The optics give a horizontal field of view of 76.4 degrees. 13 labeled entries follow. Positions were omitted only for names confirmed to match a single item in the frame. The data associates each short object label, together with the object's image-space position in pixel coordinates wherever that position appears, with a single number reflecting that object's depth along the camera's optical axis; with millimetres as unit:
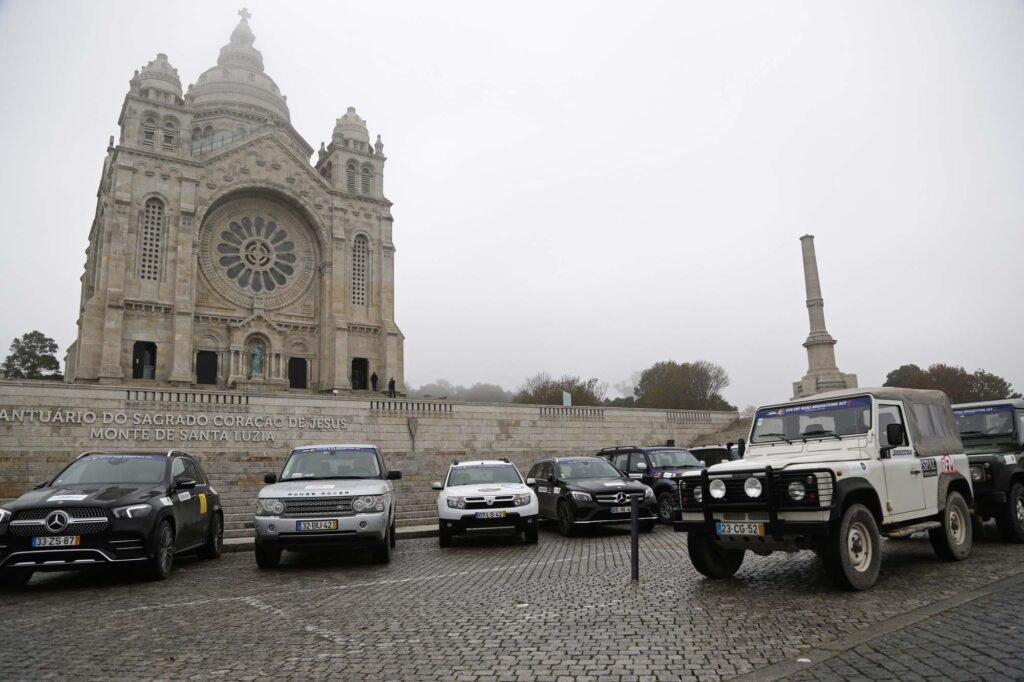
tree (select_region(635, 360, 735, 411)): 59562
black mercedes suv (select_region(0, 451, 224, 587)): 7672
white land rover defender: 6488
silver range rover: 9133
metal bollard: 7672
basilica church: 33844
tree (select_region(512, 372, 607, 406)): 58656
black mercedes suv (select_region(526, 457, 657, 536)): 12547
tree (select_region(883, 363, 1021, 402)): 57031
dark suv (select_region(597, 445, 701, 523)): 14453
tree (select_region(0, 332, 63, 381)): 47844
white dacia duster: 11438
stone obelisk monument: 33594
